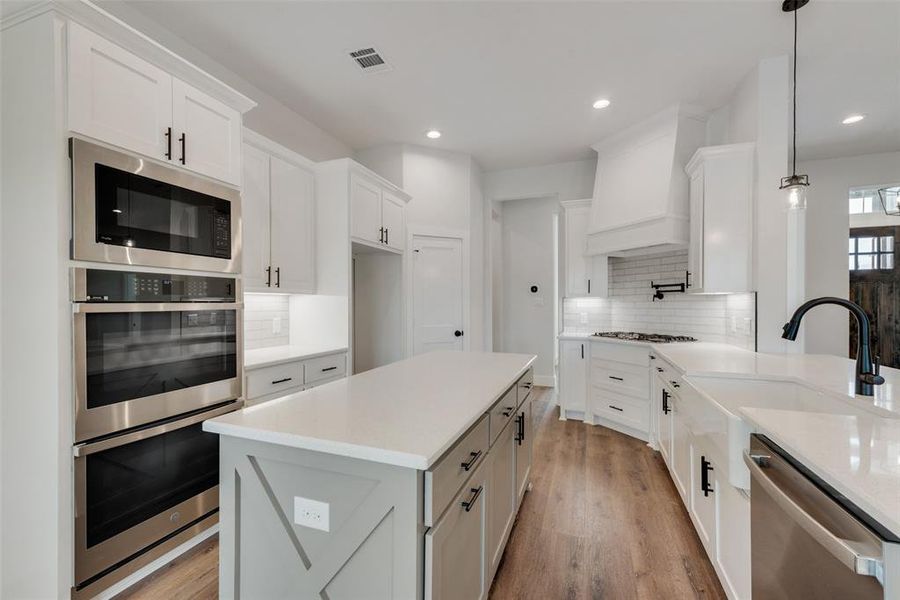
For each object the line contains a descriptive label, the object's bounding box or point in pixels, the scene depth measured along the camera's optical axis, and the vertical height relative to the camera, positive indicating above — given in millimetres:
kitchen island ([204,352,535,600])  967 -544
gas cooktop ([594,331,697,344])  3552 -369
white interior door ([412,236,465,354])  4328 +67
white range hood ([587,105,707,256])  3398 +1065
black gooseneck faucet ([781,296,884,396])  1357 -230
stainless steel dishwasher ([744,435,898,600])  696 -509
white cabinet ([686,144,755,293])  2820 +602
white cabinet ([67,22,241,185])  1559 +887
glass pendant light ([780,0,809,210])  2182 +639
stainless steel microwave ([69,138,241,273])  1566 +407
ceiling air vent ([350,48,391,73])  2712 +1734
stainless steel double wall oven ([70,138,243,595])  1575 -249
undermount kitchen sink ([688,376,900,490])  1390 -470
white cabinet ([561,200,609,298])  4258 +419
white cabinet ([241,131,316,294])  2637 +606
